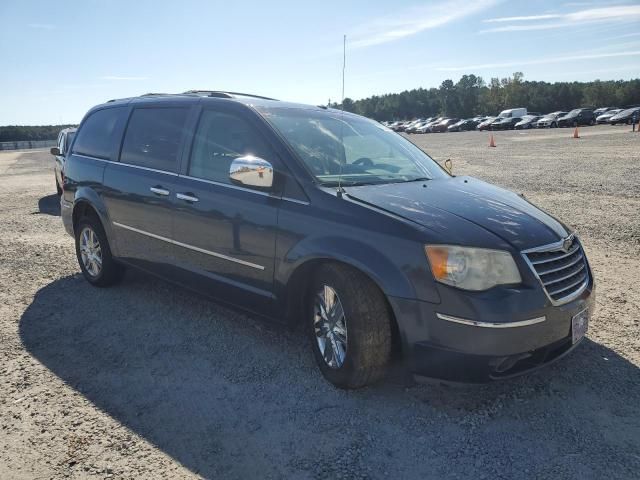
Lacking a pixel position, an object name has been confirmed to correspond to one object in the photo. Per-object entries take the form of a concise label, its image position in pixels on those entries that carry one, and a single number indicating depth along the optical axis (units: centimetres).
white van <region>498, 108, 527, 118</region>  6036
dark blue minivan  288
